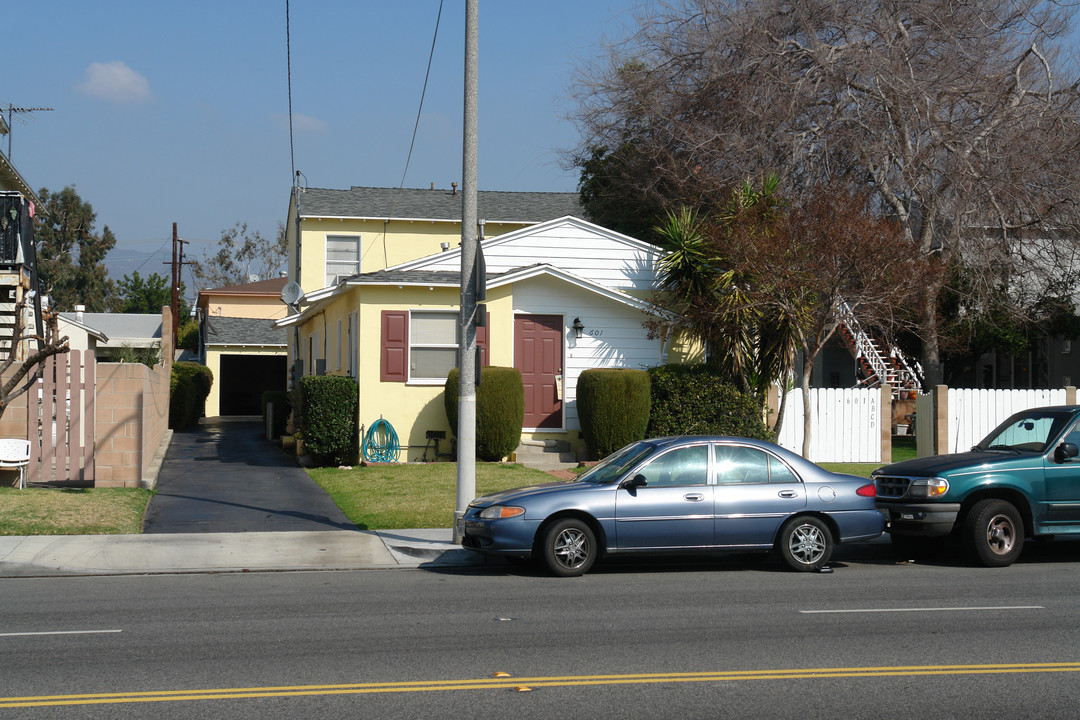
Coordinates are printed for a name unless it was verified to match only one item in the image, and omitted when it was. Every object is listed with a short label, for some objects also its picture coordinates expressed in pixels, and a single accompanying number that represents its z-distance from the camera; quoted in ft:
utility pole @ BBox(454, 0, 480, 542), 39.83
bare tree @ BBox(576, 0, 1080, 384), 74.02
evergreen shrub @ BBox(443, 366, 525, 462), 62.59
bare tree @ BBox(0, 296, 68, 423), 44.58
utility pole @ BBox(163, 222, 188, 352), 153.69
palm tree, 62.39
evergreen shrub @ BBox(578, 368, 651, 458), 63.52
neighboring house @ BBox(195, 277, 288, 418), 138.92
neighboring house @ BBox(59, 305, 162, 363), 123.95
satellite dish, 83.71
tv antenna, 116.26
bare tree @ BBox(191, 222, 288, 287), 239.09
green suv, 37.22
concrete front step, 65.00
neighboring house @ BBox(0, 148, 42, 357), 72.33
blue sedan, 34.40
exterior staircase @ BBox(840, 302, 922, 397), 89.71
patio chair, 48.01
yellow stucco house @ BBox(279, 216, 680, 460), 65.67
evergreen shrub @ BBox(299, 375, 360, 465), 63.41
